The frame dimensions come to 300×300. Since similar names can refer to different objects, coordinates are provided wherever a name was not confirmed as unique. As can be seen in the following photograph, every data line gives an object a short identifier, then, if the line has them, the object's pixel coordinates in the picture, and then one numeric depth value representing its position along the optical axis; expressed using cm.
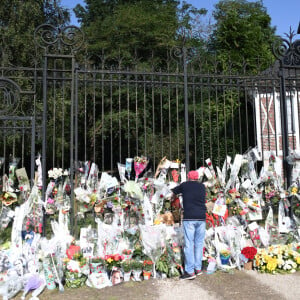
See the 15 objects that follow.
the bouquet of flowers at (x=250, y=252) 420
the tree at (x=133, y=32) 1608
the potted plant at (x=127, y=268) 383
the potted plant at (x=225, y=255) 425
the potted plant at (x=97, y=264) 375
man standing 398
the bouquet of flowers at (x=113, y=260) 377
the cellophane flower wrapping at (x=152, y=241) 387
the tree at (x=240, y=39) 1547
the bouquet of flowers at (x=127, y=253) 388
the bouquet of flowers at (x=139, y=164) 488
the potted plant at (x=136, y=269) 386
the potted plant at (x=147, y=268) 393
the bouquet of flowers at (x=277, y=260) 415
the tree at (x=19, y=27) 1162
